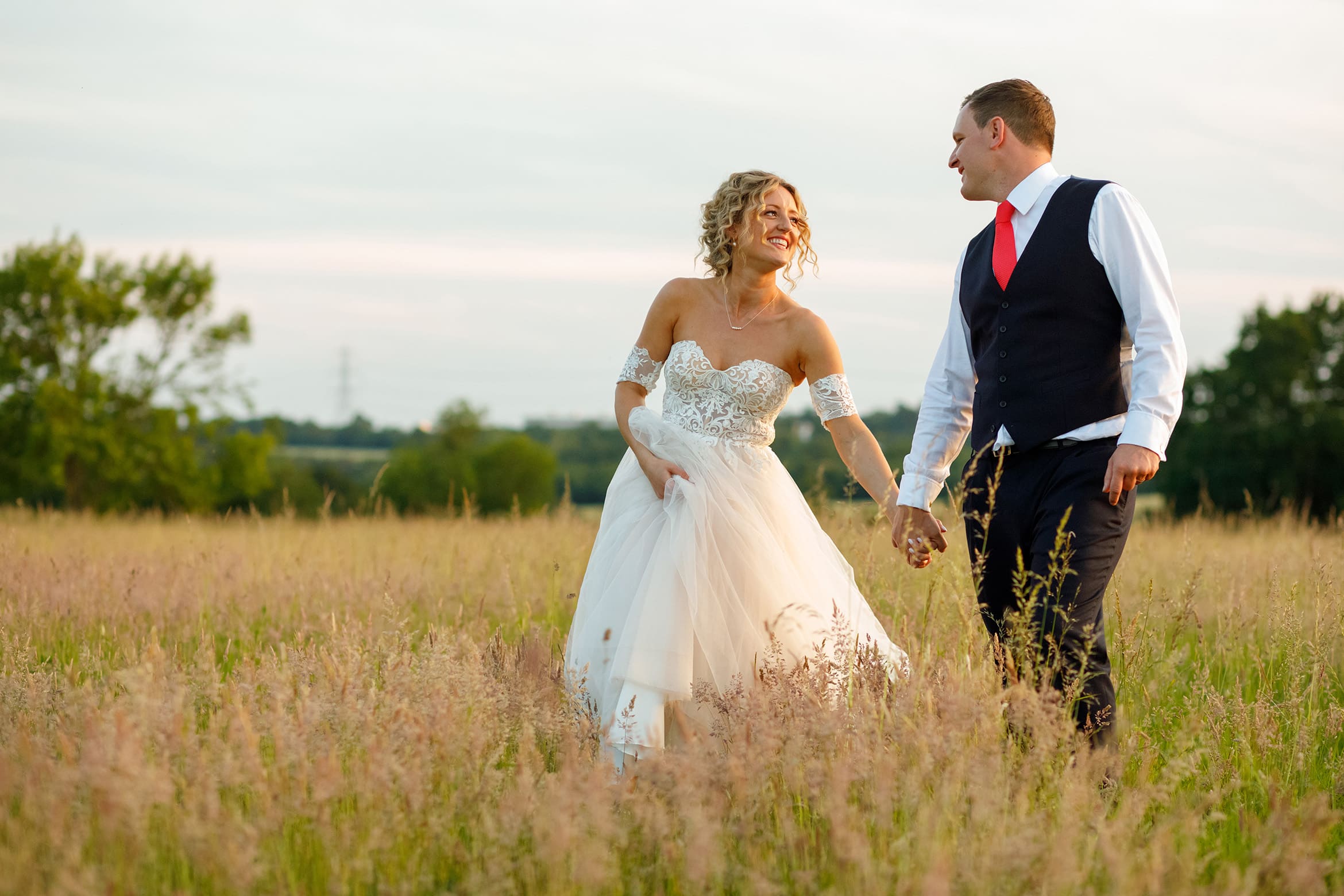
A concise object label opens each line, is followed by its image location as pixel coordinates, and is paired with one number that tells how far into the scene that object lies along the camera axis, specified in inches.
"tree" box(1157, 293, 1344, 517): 1390.3
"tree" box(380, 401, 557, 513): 1978.3
